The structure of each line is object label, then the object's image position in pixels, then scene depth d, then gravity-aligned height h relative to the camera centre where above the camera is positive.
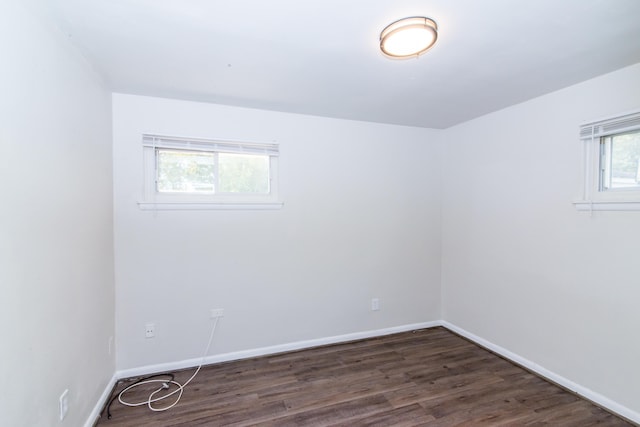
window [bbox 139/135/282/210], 2.50 +0.30
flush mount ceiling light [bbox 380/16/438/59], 1.47 +0.90
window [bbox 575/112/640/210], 1.99 +0.33
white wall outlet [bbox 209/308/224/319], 2.65 -0.96
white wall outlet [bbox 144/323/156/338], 2.47 -1.04
